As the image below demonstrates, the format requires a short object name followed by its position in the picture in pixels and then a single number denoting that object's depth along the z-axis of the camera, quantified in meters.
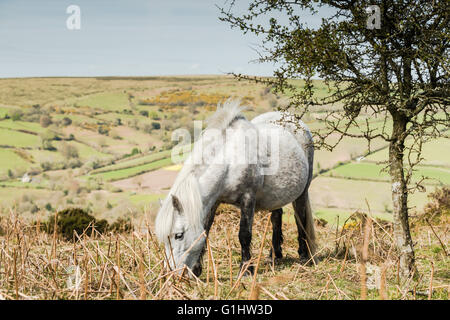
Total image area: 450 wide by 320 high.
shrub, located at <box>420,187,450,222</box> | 12.15
